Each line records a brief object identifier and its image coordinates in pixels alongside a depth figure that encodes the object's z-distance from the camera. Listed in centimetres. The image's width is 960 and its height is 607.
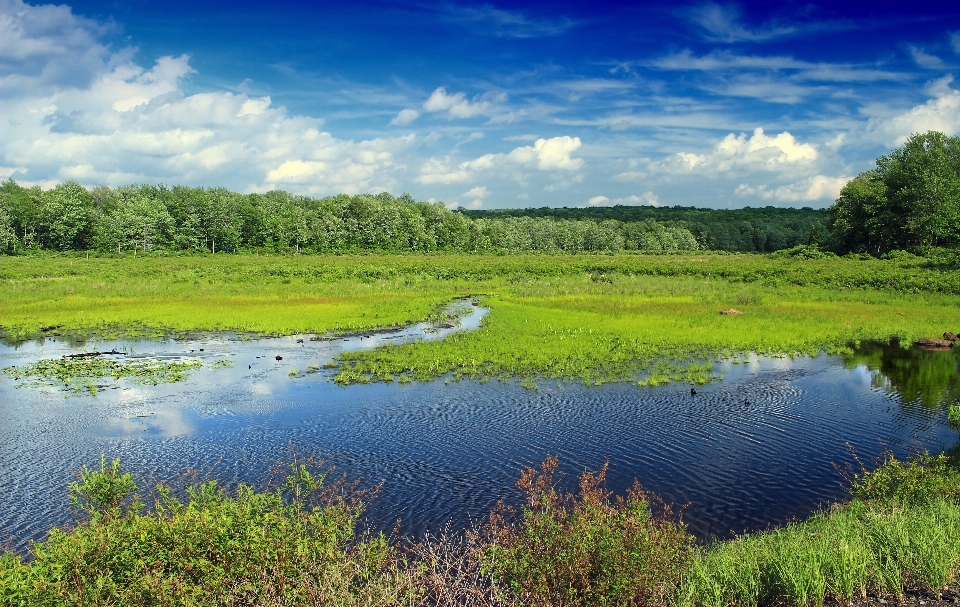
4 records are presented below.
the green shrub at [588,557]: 820
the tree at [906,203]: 6881
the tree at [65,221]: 10112
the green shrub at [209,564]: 809
